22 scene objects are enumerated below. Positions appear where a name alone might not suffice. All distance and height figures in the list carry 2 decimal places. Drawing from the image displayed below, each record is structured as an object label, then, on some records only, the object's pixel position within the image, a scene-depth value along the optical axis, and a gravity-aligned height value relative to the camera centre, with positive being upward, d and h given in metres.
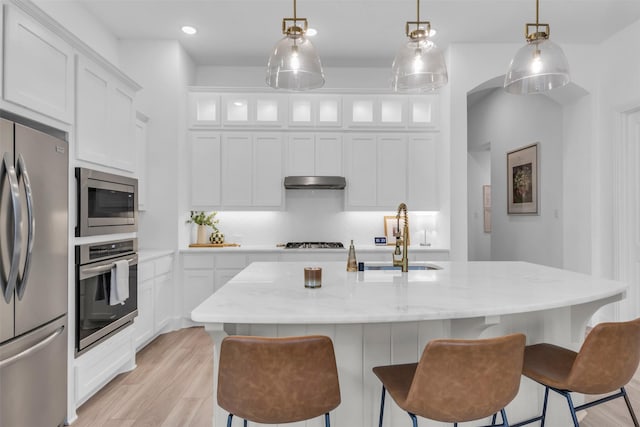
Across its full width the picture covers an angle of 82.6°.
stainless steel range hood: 4.32 +0.42
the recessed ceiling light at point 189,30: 3.81 +1.98
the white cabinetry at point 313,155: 4.50 +0.76
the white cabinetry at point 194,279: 4.12 -0.71
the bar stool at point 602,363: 1.42 -0.59
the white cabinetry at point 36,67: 1.78 +0.81
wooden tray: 4.30 -0.34
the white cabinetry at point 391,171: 4.52 +0.56
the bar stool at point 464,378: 1.20 -0.55
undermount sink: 2.53 -0.36
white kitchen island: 1.36 -0.36
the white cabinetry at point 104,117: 2.34 +0.72
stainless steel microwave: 2.27 +0.09
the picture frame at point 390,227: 4.72 -0.14
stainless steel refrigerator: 1.65 -0.28
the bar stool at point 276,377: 1.19 -0.54
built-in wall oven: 2.26 -0.51
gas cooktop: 4.38 -0.36
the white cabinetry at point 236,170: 4.43 +0.57
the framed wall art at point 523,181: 4.85 +0.49
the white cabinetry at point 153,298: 3.28 -0.81
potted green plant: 4.46 -0.07
